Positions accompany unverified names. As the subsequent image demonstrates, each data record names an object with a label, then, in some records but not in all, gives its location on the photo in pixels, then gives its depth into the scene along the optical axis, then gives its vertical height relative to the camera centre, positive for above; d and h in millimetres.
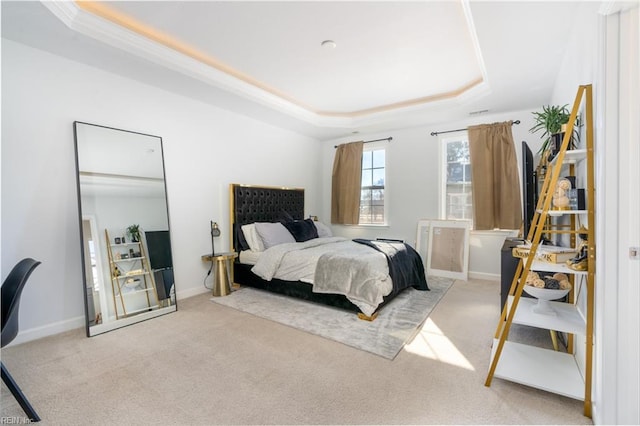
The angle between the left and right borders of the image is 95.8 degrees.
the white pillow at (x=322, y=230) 4784 -479
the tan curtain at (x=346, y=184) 5500 +341
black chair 1502 -578
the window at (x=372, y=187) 5414 +251
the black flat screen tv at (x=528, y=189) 2603 +65
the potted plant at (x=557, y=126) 2053 +513
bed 2979 -671
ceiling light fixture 2698 +1490
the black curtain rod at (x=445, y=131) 4613 +1082
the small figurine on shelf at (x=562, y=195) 1791 +0
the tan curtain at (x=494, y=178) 4129 +283
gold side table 3648 -885
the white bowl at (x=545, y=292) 1809 -612
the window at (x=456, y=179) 4645 +312
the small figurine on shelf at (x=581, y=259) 1608 -374
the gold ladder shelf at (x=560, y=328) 1566 -777
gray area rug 2424 -1168
